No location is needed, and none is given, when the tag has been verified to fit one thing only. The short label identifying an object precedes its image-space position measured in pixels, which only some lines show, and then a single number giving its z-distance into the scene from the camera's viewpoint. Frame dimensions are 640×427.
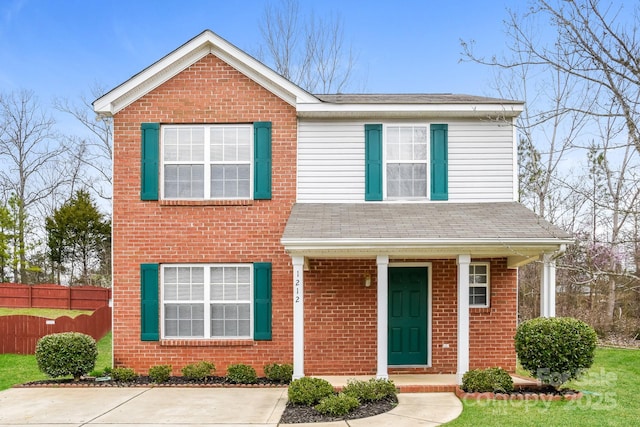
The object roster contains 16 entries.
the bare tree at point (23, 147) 31.22
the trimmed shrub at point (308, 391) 8.76
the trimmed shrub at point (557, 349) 9.16
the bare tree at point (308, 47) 24.94
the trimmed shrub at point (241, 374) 10.67
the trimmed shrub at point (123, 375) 10.84
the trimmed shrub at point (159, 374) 10.74
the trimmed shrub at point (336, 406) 8.21
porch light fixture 11.15
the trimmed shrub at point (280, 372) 10.79
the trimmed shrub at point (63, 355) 10.62
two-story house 11.26
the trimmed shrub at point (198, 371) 10.84
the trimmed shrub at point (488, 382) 9.25
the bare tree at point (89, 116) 26.86
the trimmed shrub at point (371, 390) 8.94
